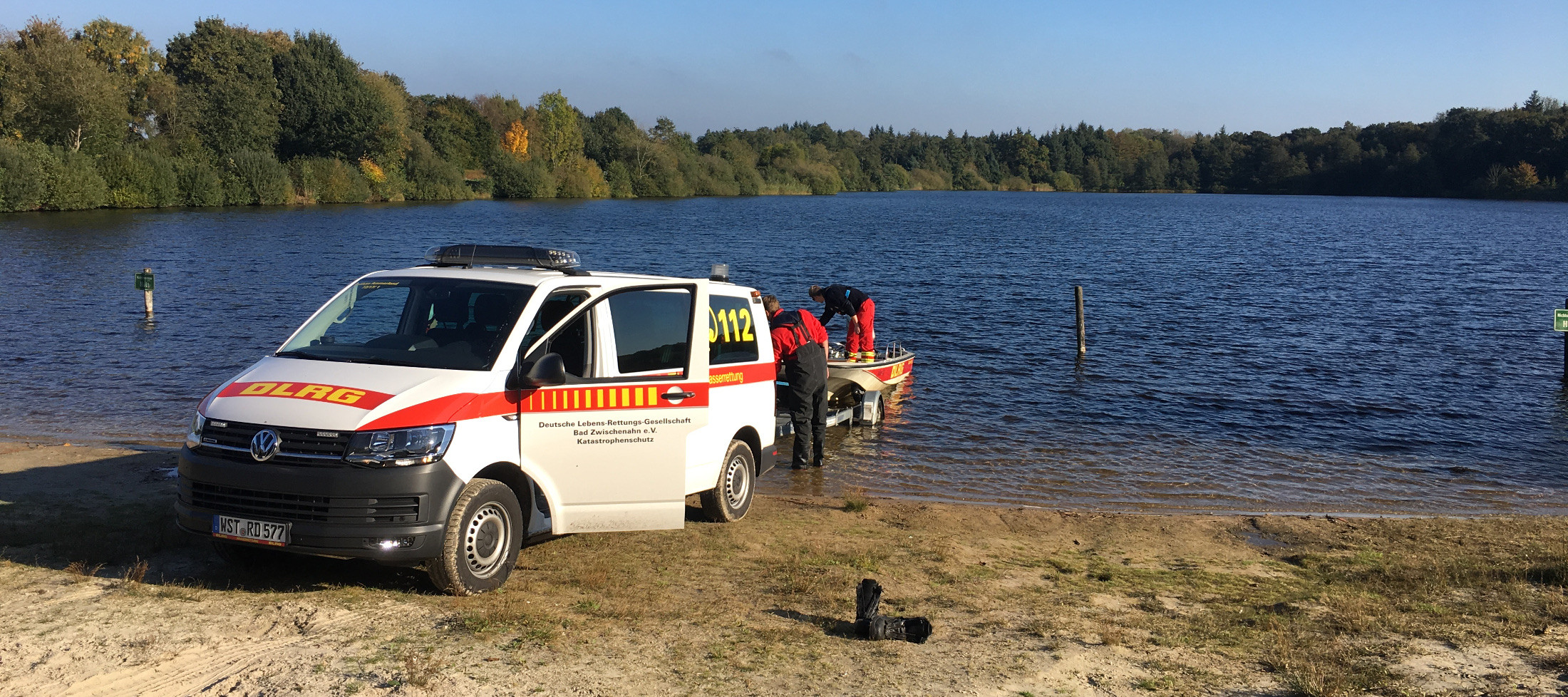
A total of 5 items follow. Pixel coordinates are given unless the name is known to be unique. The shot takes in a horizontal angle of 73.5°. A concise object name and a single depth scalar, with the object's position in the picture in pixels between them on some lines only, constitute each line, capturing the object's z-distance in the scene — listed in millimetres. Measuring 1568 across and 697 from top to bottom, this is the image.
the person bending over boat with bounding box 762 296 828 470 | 12453
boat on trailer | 15914
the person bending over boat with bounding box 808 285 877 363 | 17031
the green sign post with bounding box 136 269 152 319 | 24547
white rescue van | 6160
